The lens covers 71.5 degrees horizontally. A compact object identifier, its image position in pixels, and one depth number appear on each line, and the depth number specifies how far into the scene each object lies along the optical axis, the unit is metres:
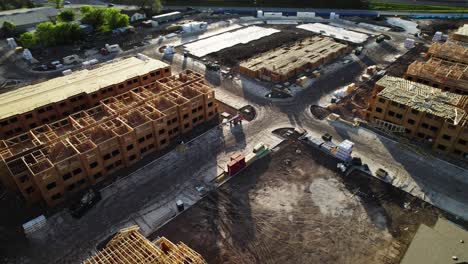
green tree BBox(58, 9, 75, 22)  121.51
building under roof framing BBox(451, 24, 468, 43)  98.19
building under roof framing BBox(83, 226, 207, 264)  37.03
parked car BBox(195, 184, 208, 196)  54.72
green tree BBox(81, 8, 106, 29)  122.25
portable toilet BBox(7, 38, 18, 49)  109.50
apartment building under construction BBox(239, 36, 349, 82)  88.75
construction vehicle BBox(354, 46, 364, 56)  102.62
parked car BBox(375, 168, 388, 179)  56.65
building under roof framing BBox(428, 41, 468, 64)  85.00
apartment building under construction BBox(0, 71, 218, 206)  51.75
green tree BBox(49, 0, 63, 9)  135.55
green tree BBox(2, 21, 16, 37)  115.44
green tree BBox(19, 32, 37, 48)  106.56
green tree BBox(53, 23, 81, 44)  109.44
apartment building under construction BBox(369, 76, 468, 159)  59.81
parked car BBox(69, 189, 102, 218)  50.88
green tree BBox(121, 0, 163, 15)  136.88
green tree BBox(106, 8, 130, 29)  122.56
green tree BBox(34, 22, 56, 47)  107.25
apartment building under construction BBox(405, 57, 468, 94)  73.44
